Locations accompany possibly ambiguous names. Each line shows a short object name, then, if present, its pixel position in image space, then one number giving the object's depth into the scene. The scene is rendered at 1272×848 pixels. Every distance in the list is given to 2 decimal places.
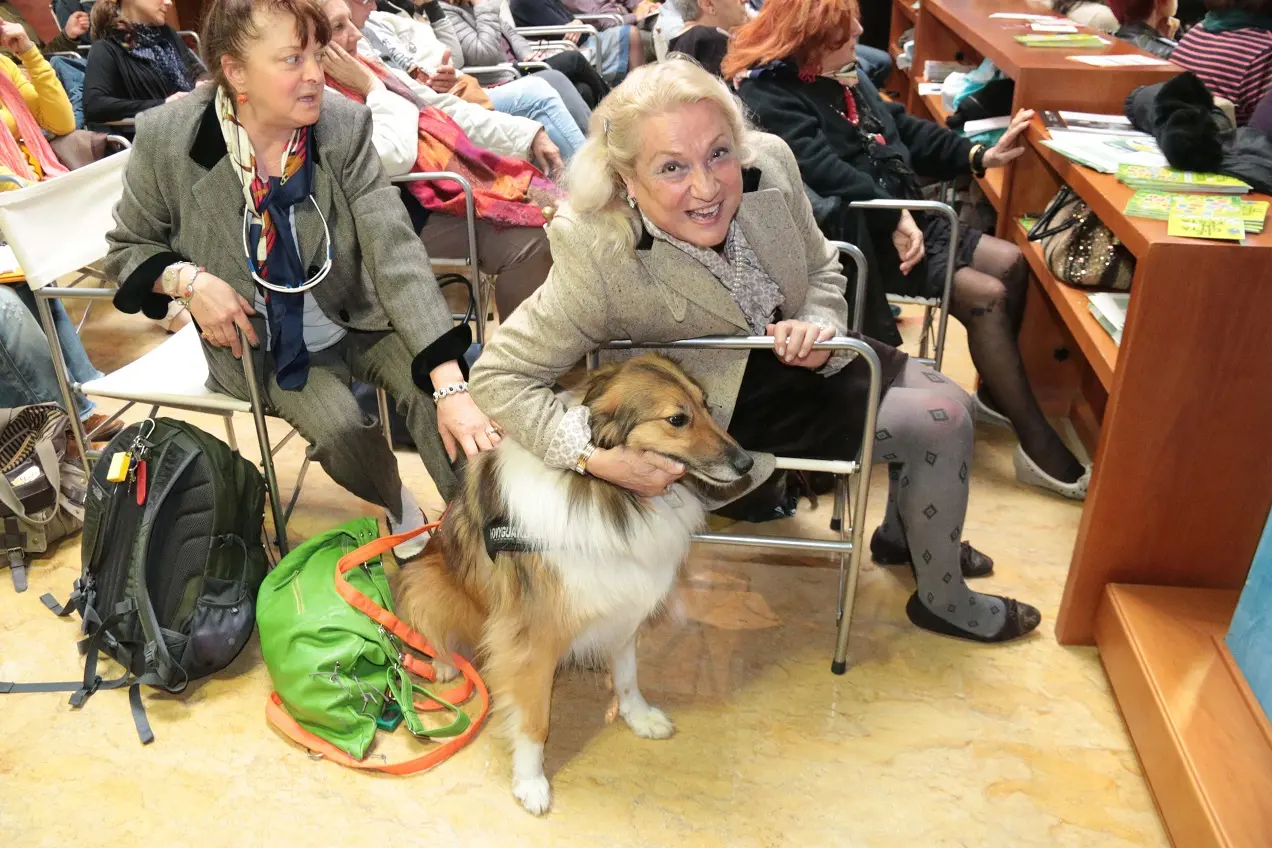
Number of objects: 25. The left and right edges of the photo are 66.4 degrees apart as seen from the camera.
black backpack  2.01
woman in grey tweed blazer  1.96
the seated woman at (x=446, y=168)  2.69
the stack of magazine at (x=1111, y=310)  2.11
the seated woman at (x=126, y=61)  3.80
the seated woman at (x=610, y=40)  5.39
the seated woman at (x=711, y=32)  3.53
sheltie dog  1.62
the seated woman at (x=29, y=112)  3.00
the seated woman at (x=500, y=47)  4.30
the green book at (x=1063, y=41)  3.03
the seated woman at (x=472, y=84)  3.26
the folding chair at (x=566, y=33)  5.09
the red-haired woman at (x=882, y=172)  2.59
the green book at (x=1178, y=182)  1.99
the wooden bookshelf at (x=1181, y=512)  1.66
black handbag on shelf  2.29
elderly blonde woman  1.64
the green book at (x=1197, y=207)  1.83
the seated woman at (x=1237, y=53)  2.41
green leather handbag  1.91
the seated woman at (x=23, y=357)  2.56
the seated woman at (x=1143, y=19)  3.37
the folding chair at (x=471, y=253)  2.67
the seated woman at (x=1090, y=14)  3.60
